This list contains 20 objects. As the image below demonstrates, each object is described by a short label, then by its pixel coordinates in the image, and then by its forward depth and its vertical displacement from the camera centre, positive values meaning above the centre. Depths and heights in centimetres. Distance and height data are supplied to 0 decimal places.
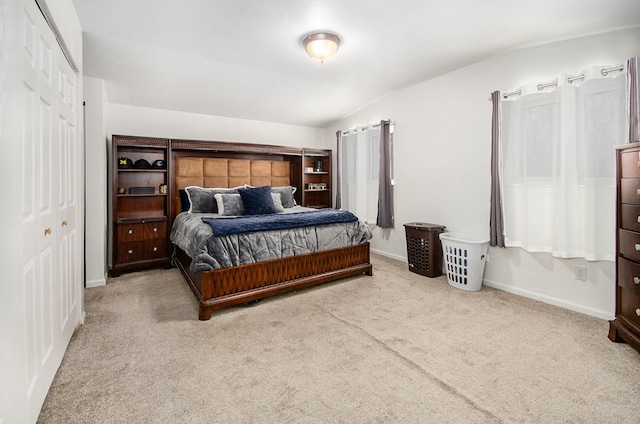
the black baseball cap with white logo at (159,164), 414 +62
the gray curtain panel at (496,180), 309 +29
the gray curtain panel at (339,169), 544 +71
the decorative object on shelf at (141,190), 397 +26
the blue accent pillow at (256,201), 395 +11
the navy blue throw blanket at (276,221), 278 -12
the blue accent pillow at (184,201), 436 +13
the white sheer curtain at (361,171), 479 +62
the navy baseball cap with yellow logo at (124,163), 394 +61
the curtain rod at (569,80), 237 +110
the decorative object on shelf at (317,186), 552 +42
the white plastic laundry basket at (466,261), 314 -56
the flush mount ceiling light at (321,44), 275 +153
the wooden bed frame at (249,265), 270 -51
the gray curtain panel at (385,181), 441 +40
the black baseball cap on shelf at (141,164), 402 +61
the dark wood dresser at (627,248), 190 -27
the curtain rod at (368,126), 440 +131
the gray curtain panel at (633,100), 225 +80
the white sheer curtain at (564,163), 244 +40
